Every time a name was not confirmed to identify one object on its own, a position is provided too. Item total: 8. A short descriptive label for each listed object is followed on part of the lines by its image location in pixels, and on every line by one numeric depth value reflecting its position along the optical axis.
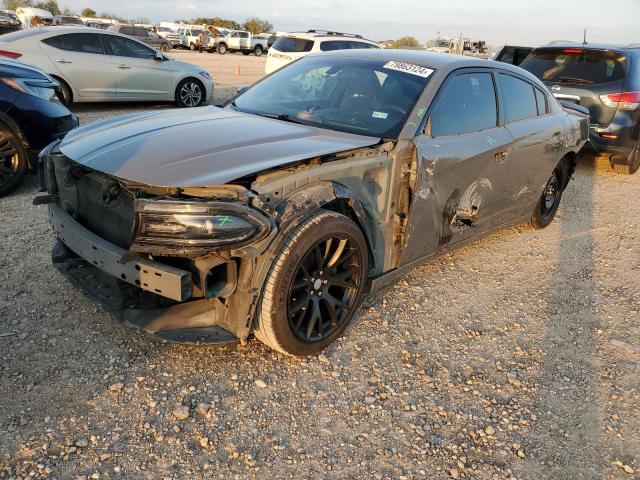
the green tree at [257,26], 75.19
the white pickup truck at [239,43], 39.47
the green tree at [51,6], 68.81
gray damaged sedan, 2.49
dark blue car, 5.05
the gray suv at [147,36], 30.50
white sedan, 9.09
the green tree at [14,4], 68.23
